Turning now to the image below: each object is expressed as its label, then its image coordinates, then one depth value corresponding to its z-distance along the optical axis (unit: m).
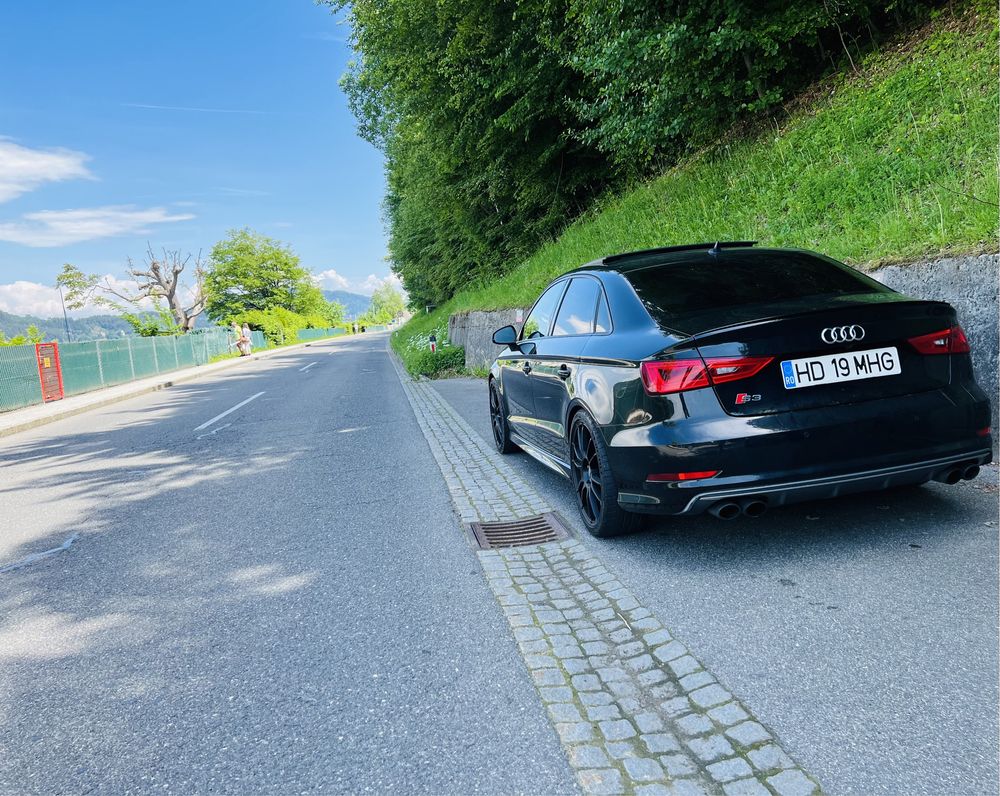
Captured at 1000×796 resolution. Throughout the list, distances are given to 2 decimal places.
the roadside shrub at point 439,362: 19.09
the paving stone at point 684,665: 2.57
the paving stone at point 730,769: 1.99
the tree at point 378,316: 188.64
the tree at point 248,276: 83.12
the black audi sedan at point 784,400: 3.25
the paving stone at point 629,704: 2.38
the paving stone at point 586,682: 2.54
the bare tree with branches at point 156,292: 61.94
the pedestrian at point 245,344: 45.03
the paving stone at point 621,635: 2.90
